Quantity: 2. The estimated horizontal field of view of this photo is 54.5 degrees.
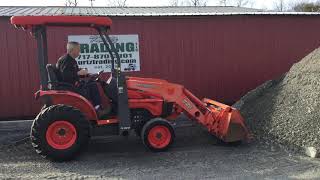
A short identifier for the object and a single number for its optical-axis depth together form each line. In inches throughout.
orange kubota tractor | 194.2
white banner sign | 295.2
